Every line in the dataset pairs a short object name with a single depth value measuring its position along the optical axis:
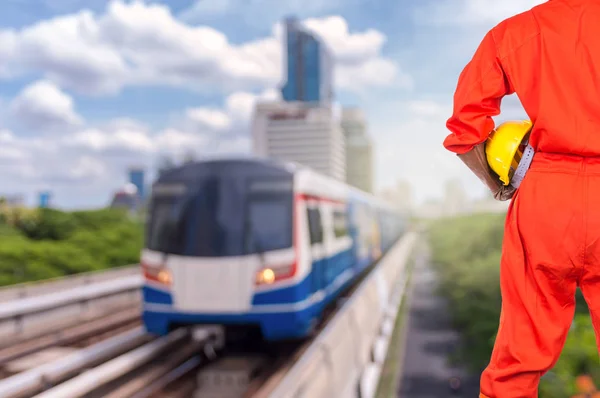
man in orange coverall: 2.09
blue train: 7.54
